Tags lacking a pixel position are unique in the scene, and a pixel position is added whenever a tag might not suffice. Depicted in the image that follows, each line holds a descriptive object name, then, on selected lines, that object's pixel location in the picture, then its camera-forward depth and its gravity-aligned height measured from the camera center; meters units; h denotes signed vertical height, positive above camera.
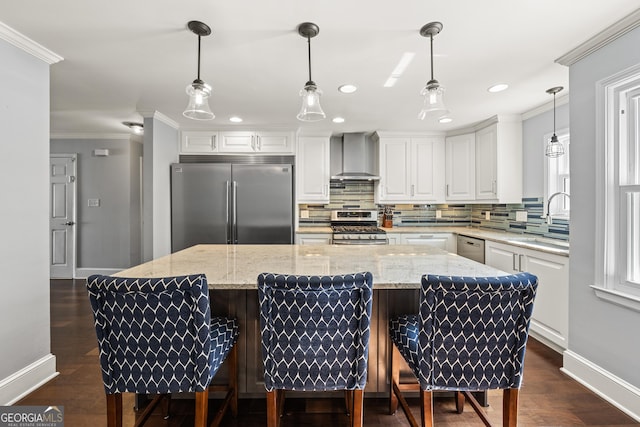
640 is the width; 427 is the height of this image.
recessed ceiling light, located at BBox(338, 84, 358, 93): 2.64 +1.11
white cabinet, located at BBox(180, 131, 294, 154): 3.98 +0.93
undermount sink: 2.77 -0.32
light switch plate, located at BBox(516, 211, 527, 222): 3.46 -0.06
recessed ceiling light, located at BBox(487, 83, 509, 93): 2.64 +1.12
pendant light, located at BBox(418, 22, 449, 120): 1.70 +0.67
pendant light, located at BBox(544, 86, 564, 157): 2.51 +0.54
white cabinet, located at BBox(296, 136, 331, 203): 4.15 +0.65
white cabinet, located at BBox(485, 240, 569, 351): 2.34 -0.66
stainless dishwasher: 3.41 -0.45
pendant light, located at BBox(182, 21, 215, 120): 1.71 +0.68
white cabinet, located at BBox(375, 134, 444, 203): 4.22 +0.62
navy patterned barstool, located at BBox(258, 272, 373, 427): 1.16 -0.51
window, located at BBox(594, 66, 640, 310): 1.76 +0.12
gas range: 3.81 -0.24
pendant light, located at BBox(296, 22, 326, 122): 1.74 +0.68
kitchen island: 1.50 -0.32
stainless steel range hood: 4.29 +0.78
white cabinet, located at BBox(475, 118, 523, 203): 3.50 +0.60
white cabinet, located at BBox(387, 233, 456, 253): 3.97 -0.38
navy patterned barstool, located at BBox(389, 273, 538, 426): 1.14 -0.50
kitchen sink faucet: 2.95 -0.04
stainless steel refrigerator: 3.65 +0.09
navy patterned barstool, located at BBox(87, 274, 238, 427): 1.13 -0.50
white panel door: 4.54 -0.07
